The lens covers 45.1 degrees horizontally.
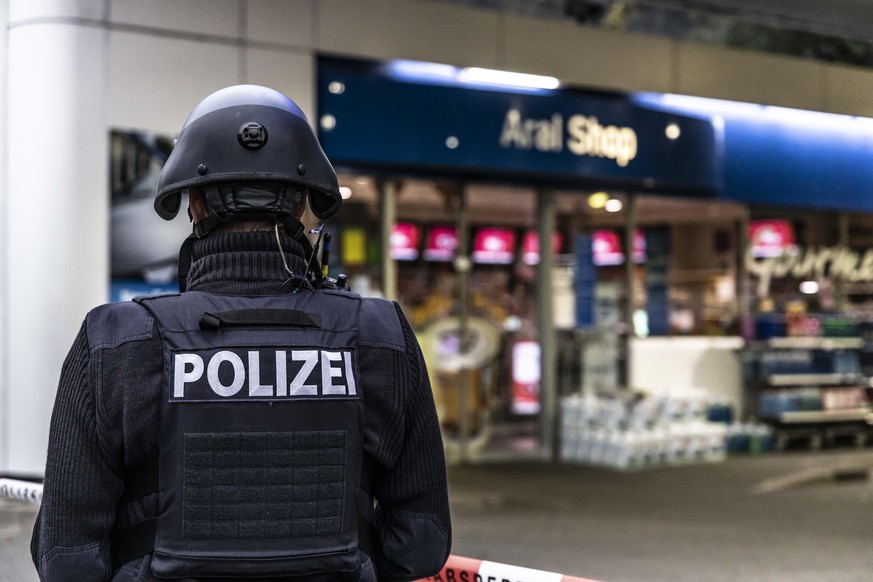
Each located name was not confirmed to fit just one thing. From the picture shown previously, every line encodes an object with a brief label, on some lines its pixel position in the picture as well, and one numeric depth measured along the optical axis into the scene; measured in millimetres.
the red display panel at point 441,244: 9828
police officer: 1725
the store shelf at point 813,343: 11469
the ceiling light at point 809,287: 11906
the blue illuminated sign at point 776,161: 10312
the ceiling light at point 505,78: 9016
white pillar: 7148
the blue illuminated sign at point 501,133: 8461
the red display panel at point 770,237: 11609
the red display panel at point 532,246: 10414
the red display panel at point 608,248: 10727
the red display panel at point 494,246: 10125
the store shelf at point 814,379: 11359
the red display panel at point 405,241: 9609
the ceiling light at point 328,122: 8289
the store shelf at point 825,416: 11344
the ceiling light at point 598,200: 10580
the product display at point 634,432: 9984
